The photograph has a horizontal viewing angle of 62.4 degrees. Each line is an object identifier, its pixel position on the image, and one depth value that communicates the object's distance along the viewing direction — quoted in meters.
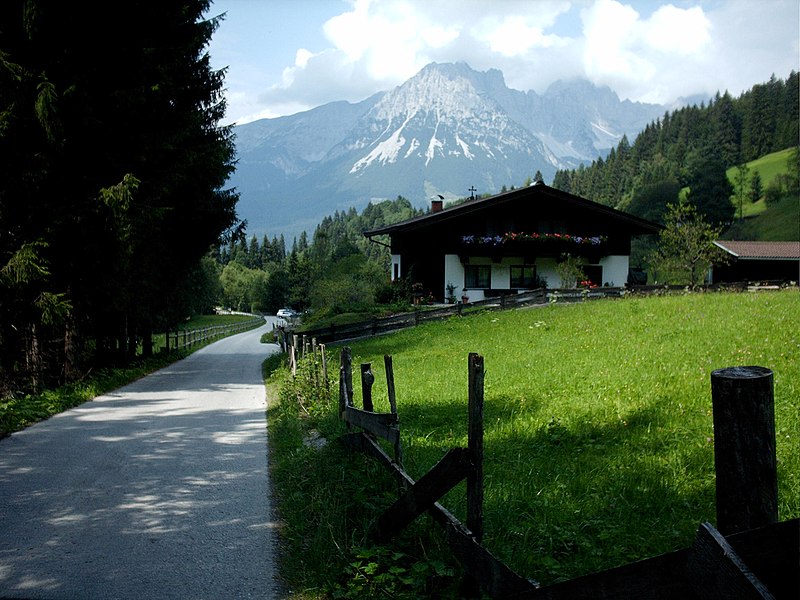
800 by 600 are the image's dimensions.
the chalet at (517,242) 38.25
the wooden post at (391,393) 6.05
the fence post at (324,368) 11.77
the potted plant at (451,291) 38.50
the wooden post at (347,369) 8.73
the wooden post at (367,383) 7.16
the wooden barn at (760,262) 48.75
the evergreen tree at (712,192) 86.56
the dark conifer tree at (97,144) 14.02
